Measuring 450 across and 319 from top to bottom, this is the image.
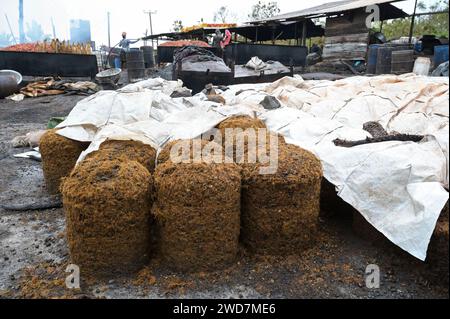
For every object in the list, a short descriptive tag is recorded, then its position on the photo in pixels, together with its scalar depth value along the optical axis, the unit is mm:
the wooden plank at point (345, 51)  12560
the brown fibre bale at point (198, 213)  2273
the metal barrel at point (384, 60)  10023
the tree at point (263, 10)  31344
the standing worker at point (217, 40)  15425
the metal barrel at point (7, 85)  11203
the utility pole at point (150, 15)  34731
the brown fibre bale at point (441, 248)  2133
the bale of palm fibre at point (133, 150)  2965
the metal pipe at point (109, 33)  26612
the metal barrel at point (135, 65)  12000
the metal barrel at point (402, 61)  9539
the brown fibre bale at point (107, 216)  2227
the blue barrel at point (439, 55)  8484
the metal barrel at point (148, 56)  17806
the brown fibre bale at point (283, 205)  2443
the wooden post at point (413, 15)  10719
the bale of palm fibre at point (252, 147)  2617
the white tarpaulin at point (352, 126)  2334
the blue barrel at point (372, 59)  10906
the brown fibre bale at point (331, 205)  3154
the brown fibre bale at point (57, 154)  3645
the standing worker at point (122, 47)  16859
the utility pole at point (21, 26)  29078
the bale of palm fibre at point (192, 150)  2543
